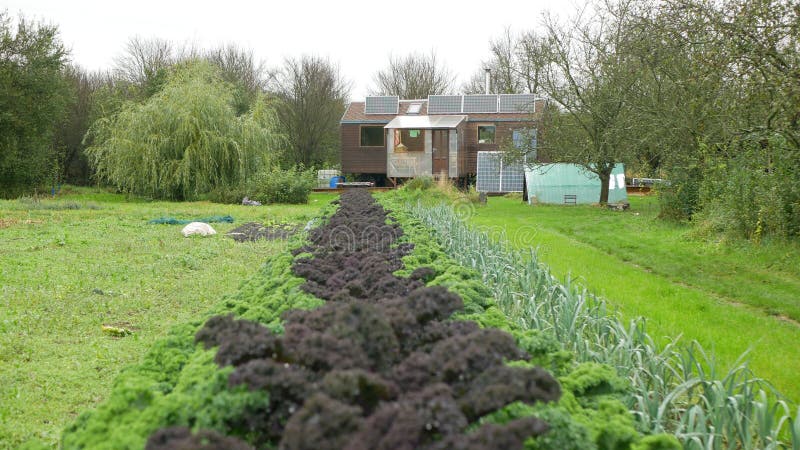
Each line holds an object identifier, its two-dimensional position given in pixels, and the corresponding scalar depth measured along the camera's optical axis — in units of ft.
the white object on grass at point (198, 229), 44.37
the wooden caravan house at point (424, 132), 104.83
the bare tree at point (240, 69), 135.13
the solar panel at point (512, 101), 109.70
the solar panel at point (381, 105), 113.39
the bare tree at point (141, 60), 128.88
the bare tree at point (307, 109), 129.90
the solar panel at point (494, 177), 96.89
